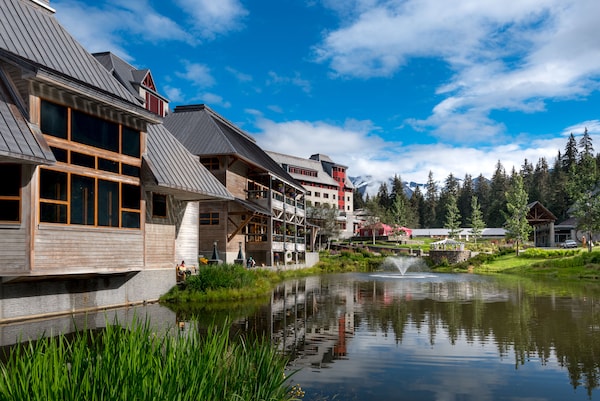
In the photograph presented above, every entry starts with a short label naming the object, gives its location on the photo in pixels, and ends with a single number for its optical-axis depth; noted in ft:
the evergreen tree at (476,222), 286.05
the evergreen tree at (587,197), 189.26
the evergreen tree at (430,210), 470.39
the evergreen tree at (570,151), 408.65
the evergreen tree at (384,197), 443.32
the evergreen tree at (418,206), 472.85
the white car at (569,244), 229.04
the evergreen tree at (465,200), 457.27
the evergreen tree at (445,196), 461.78
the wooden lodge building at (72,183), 50.88
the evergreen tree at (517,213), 221.66
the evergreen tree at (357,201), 493.85
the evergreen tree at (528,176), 393.29
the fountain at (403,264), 208.48
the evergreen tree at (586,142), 407.23
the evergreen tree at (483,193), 451.94
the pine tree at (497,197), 394.09
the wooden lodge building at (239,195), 124.00
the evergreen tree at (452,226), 297.33
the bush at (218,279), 78.89
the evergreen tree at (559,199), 333.42
